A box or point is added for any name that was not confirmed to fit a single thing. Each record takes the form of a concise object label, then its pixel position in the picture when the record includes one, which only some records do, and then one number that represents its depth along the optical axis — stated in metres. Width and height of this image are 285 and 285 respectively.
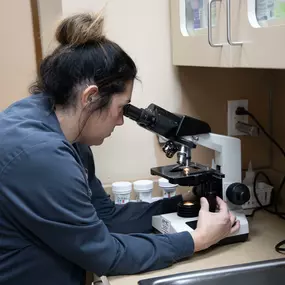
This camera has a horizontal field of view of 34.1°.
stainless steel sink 1.05
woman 0.94
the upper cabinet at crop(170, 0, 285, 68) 1.03
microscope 1.27
